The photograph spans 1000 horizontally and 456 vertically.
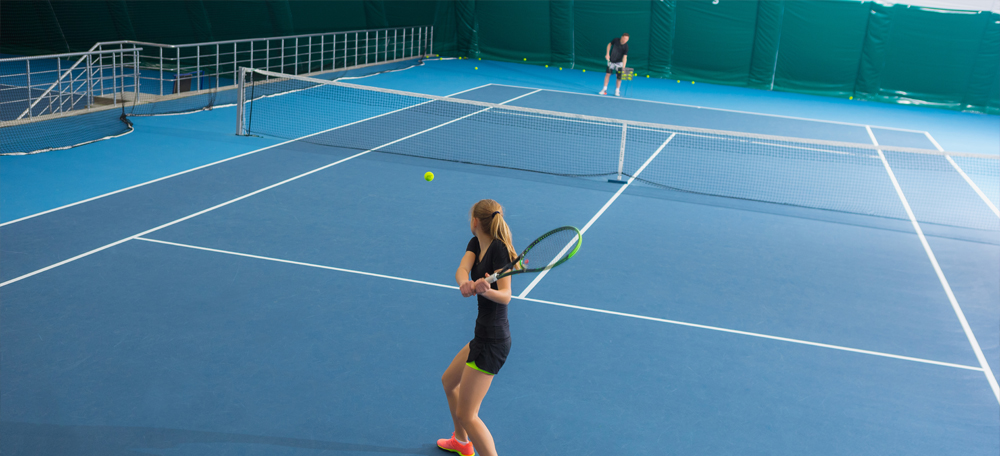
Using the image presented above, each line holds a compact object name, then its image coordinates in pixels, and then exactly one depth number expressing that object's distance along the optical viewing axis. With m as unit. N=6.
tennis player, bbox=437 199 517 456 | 4.11
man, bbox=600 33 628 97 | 20.42
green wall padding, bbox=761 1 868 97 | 23.55
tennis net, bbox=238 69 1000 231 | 11.96
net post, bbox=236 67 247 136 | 12.73
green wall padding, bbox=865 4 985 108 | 22.56
